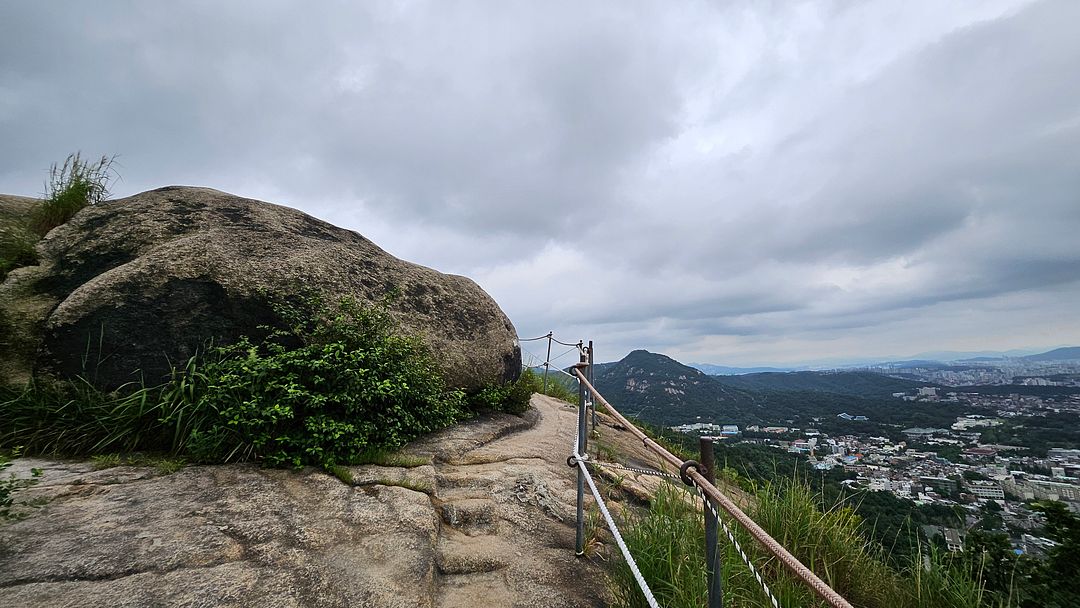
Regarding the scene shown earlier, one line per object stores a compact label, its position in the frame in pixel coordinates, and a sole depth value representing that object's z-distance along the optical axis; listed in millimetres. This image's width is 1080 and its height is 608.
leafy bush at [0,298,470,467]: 4176
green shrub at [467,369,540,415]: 7270
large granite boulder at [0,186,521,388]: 4680
